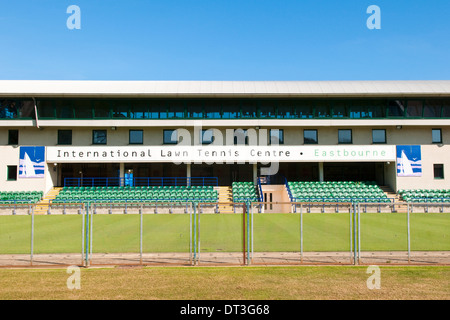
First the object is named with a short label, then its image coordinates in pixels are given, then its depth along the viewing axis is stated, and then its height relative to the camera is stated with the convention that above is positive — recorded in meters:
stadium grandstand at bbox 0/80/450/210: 33.12 +4.22
